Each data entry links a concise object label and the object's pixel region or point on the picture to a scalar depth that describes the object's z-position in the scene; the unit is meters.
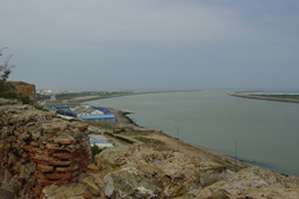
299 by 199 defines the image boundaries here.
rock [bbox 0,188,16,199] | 3.09
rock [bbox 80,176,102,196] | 2.24
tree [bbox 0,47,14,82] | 12.18
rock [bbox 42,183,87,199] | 2.36
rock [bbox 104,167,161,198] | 1.87
